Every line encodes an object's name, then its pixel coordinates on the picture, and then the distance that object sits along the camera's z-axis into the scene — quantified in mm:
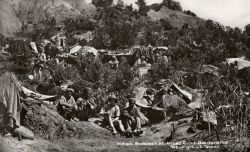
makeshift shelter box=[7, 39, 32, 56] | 14916
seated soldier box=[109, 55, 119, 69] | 16472
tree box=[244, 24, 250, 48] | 17438
